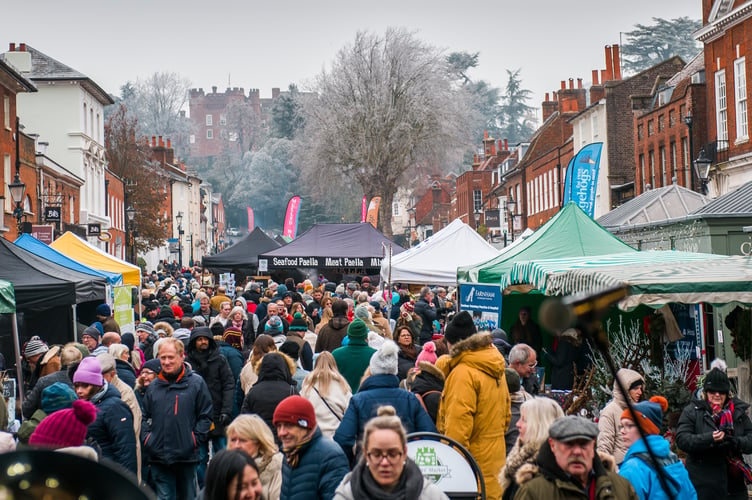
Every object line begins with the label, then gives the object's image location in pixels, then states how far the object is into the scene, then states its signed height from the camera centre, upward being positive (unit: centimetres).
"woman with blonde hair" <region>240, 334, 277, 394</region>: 970 -78
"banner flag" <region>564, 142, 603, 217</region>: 2153 +208
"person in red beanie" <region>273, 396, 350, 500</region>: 543 -105
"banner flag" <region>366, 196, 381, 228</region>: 4262 +286
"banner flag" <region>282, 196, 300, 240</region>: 4616 +286
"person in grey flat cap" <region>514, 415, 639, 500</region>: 435 -93
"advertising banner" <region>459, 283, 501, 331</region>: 1284 -40
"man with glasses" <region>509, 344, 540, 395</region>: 872 -82
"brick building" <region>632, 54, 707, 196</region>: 3688 +585
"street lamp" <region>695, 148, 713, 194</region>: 2259 +241
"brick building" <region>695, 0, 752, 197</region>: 3181 +611
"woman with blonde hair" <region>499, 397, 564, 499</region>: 503 -88
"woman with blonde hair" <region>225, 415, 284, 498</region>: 537 -96
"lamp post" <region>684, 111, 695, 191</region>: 3623 +343
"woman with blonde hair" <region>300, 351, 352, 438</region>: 766 -95
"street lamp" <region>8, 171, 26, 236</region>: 2395 +235
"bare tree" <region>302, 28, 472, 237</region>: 5550 +923
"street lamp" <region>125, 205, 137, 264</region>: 4556 +200
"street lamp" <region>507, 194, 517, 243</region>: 3791 +271
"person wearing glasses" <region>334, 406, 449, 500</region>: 446 -94
